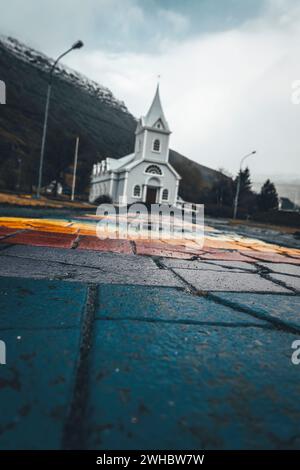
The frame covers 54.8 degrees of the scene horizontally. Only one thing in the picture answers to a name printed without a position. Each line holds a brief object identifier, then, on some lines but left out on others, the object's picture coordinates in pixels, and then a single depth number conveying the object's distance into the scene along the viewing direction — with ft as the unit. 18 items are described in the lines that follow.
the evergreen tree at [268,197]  169.22
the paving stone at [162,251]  9.48
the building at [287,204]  294.78
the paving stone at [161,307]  3.45
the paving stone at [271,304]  3.82
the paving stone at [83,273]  5.09
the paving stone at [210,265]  7.52
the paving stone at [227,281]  5.35
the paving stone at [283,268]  8.07
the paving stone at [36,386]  1.55
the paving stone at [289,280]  6.19
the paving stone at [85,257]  6.70
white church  100.63
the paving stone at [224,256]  9.67
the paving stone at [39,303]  2.98
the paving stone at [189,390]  1.64
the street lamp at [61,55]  39.82
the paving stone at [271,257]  10.52
